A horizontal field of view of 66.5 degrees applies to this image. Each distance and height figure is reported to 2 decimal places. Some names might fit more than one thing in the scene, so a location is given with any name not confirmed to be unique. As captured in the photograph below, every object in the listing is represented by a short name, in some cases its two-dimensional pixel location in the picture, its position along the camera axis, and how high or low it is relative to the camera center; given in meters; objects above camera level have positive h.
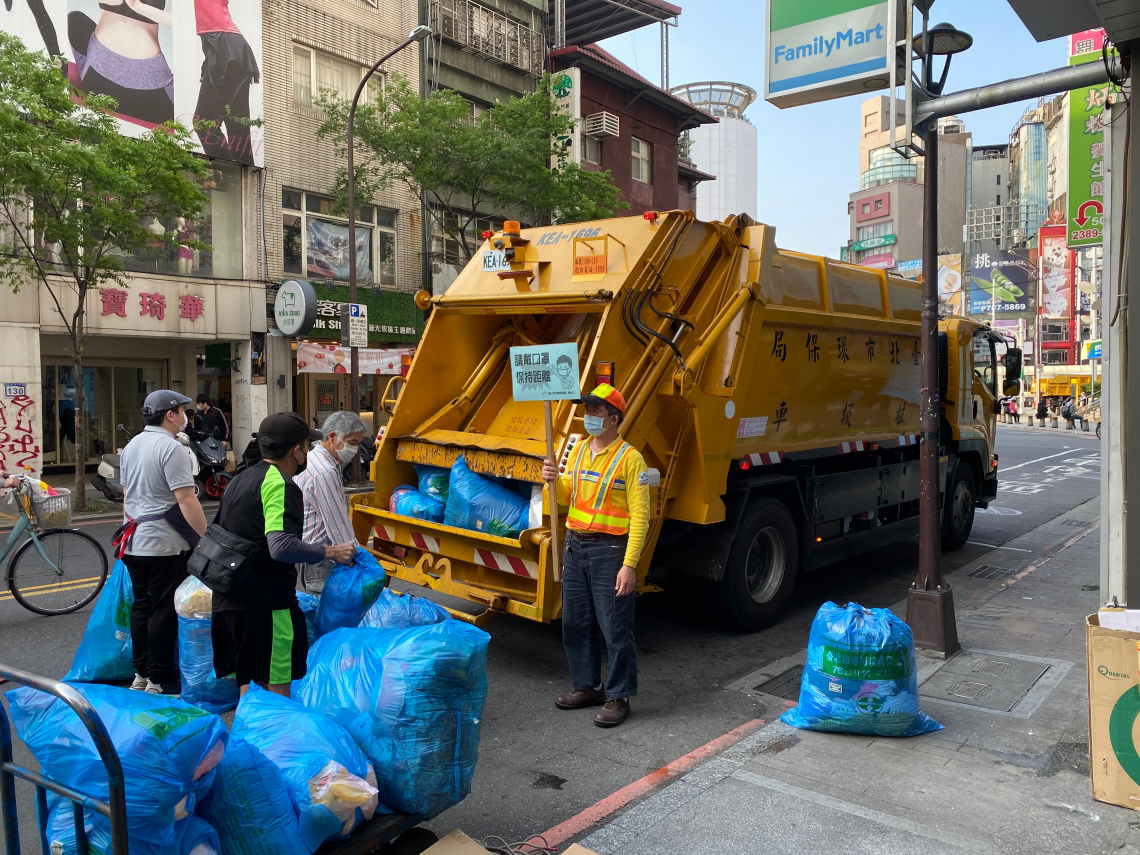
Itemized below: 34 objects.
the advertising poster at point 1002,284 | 56.91 +6.88
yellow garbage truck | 5.56 -0.06
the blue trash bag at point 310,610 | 4.46 -1.12
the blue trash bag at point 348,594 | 4.12 -0.94
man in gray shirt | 4.60 -0.66
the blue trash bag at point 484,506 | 5.63 -0.74
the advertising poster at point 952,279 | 63.37 +8.04
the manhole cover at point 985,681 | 4.93 -1.76
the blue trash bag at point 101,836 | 2.27 -1.18
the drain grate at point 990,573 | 8.49 -1.85
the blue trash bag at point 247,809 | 2.62 -1.24
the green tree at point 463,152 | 18.19 +5.19
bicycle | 6.56 -1.24
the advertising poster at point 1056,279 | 50.94 +6.49
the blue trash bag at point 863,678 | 4.29 -1.44
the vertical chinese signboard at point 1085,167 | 16.14 +5.05
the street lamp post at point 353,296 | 15.70 +1.83
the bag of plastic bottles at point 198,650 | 4.52 -1.32
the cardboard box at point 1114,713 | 3.56 -1.35
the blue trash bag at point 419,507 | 6.07 -0.79
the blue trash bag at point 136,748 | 2.24 -0.92
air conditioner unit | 26.03 +8.04
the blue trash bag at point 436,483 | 6.30 -0.65
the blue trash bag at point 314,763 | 2.71 -1.18
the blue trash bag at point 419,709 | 2.98 -1.11
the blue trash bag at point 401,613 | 4.10 -1.03
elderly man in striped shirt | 4.80 -0.49
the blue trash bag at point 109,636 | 4.97 -1.36
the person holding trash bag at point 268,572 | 3.58 -0.74
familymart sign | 5.52 +2.23
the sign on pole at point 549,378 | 4.84 +0.09
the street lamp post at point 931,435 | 5.65 -0.31
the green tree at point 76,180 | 11.44 +3.05
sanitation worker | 4.67 -0.82
